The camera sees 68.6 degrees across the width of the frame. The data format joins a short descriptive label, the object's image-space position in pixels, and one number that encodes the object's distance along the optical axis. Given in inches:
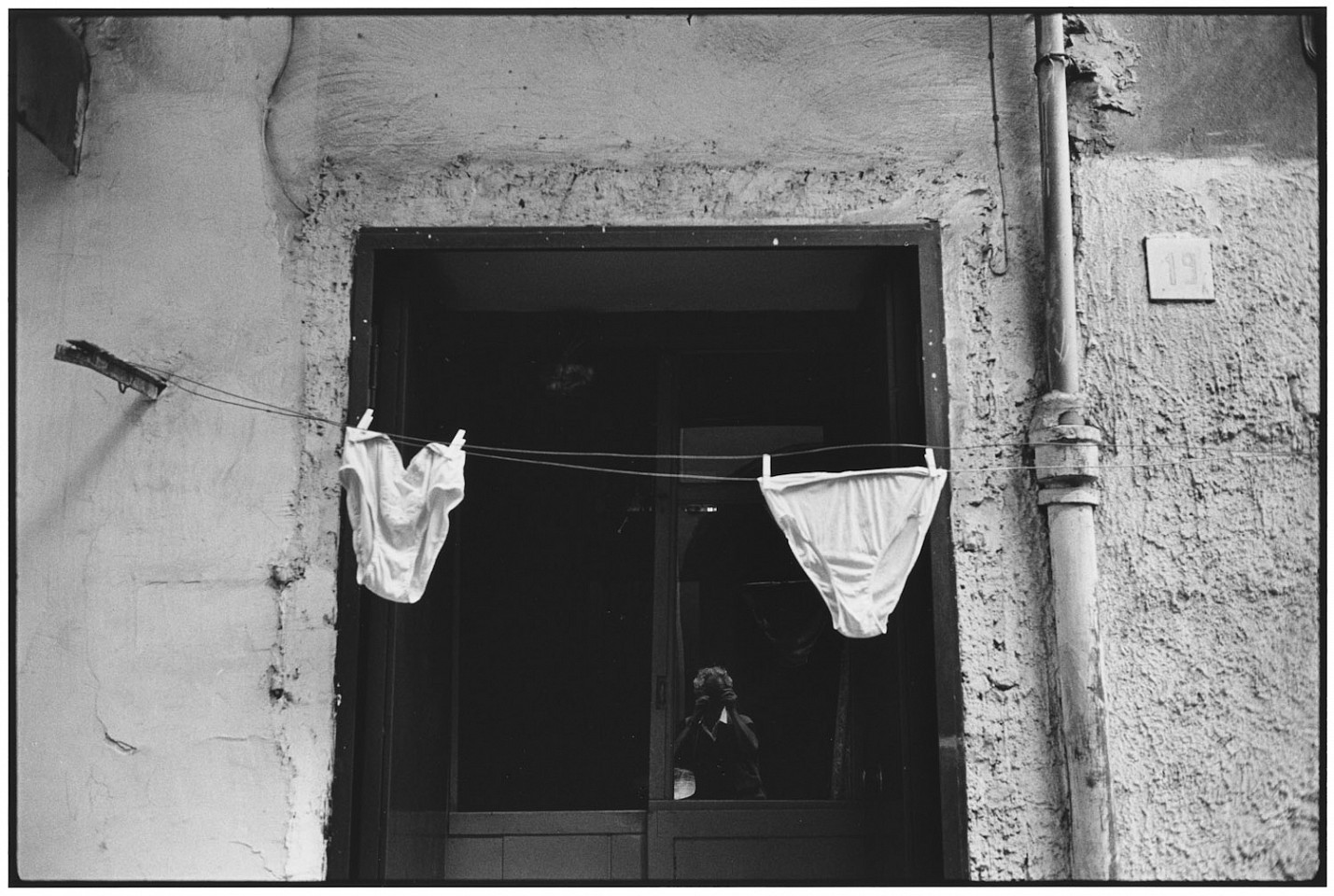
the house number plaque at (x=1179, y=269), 147.1
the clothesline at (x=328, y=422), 143.7
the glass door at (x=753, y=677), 173.2
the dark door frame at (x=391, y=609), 139.6
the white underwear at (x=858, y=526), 135.5
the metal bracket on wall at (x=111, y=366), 132.6
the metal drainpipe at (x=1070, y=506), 133.6
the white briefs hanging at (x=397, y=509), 133.9
